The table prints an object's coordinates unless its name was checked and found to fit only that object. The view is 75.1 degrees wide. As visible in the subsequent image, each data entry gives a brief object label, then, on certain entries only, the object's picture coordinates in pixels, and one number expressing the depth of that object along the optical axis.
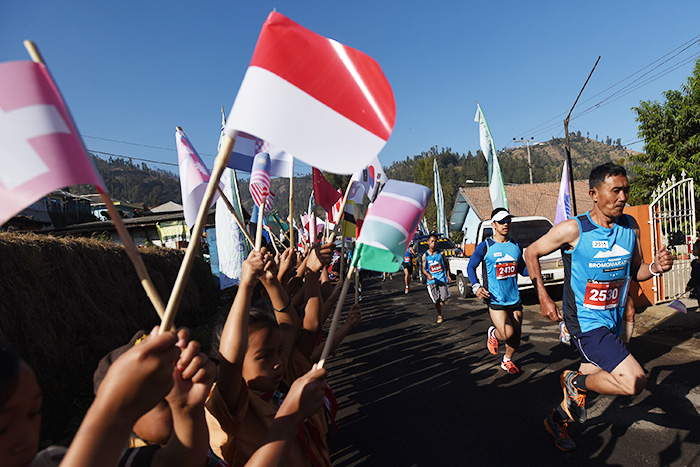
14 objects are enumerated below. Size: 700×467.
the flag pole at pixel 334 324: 1.61
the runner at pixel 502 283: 5.79
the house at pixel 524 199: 34.06
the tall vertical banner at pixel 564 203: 9.16
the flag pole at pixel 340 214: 1.78
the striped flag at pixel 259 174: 4.77
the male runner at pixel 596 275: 3.49
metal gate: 8.02
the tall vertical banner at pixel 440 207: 17.26
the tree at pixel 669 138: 13.38
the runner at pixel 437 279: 10.00
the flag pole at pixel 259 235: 2.62
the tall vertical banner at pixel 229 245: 6.14
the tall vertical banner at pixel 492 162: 8.91
